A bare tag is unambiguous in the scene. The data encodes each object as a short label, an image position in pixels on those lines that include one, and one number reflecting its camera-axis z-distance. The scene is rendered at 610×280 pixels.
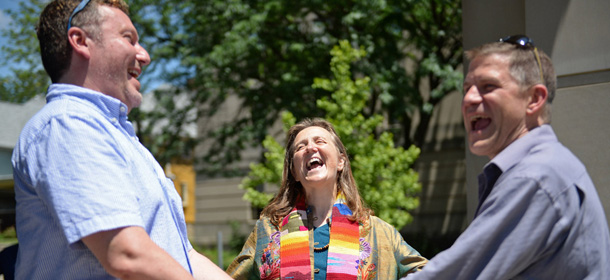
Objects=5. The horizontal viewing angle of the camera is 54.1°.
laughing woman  3.40
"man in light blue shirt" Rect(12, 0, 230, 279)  1.57
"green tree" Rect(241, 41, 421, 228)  9.29
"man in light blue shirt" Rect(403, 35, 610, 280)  1.59
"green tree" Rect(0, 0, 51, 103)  12.20
